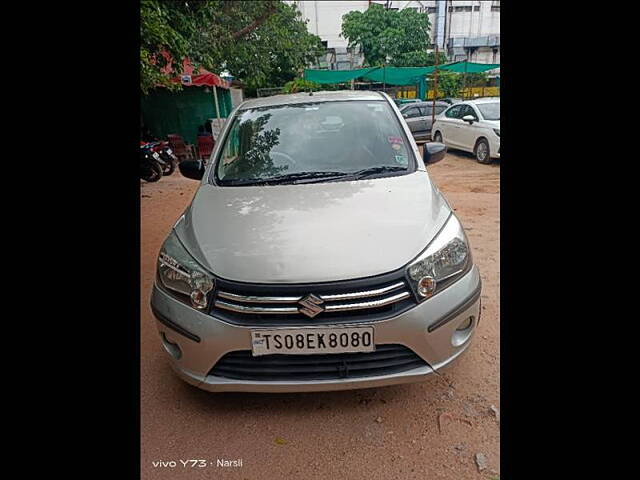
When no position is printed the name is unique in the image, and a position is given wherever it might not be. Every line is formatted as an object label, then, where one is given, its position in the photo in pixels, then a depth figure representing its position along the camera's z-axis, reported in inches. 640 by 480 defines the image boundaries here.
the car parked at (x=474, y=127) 337.1
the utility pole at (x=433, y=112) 430.0
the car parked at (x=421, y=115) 445.4
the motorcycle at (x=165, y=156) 319.3
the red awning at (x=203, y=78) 394.6
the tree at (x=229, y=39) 134.2
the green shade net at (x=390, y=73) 349.1
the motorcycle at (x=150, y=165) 301.9
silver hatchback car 64.9
